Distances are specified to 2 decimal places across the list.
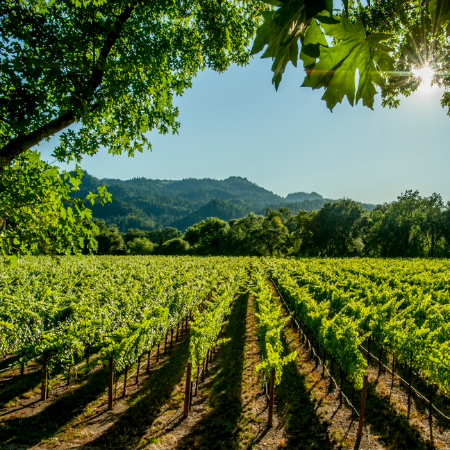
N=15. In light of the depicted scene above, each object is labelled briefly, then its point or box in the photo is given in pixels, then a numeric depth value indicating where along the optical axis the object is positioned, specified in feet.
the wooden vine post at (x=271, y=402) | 20.30
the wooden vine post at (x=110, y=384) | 22.01
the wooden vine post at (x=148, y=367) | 29.49
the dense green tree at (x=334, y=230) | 172.65
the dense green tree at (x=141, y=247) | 243.60
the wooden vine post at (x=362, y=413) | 18.58
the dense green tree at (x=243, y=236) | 197.47
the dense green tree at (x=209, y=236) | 229.04
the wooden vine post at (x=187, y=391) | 20.73
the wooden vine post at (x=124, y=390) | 24.31
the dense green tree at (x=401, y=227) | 176.65
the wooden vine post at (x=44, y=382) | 23.34
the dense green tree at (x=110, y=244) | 247.09
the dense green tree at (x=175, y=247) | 231.03
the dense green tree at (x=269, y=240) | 185.26
